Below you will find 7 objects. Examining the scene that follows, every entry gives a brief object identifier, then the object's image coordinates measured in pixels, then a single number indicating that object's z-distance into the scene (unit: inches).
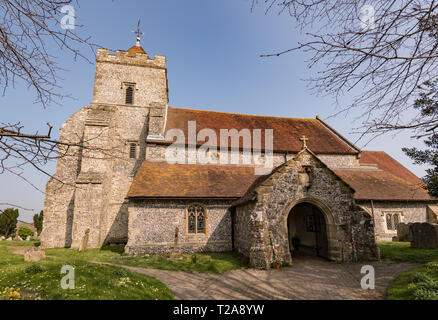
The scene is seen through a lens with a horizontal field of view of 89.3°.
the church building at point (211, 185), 387.9
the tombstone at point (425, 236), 463.5
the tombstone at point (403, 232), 577.6
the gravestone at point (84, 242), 518.2
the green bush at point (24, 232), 975.0
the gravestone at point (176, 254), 420.5
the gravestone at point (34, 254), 376.1
